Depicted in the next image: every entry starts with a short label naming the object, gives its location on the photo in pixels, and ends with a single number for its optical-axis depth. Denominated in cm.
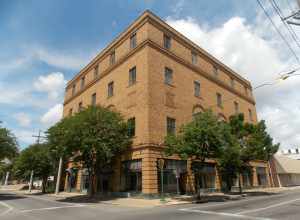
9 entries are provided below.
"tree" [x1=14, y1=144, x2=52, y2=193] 3500
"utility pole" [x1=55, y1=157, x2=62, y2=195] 3088
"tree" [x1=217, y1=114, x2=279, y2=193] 2716
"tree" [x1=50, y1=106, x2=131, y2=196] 2172
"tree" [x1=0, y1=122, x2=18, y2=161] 2659
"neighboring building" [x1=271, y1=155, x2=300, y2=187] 4563
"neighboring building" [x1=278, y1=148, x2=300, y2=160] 8949
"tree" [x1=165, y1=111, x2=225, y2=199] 1966
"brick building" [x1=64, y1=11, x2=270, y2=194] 2317
